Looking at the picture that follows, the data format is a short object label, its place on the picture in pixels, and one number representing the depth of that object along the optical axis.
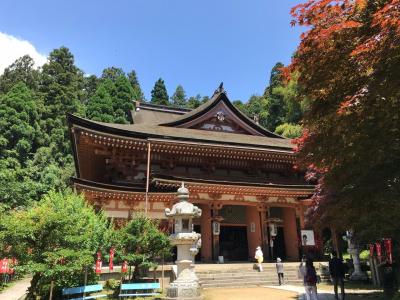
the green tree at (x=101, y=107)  52.72
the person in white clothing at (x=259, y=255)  18.58
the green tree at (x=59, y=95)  50.56
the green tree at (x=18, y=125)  44.47
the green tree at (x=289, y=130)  45.52
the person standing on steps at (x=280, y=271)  16.34
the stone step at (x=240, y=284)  15.53
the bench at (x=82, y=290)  11.34
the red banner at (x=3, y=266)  14.84
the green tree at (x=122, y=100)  55.27
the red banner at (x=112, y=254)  12.79
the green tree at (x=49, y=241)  10.55
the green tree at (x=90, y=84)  86.31
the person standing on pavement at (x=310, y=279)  10.41
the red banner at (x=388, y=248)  12.51
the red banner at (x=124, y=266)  13.14
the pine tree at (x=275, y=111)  59.06
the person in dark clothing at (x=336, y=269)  11.73
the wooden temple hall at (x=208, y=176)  17.75
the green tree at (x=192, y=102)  85.00
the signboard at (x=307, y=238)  18.75
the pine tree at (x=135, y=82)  91.21
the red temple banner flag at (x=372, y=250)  15.46
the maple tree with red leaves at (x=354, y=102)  6.77
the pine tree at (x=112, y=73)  90.81
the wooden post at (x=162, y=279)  14.62
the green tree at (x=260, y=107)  66.47
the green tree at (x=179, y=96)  106.10
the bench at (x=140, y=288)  12.52
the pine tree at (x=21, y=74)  67.69
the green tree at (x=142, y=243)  13.07
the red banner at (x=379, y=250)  14.23
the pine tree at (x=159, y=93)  74.69
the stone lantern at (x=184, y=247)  11.52
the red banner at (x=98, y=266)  12.55
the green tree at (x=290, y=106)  49.94
